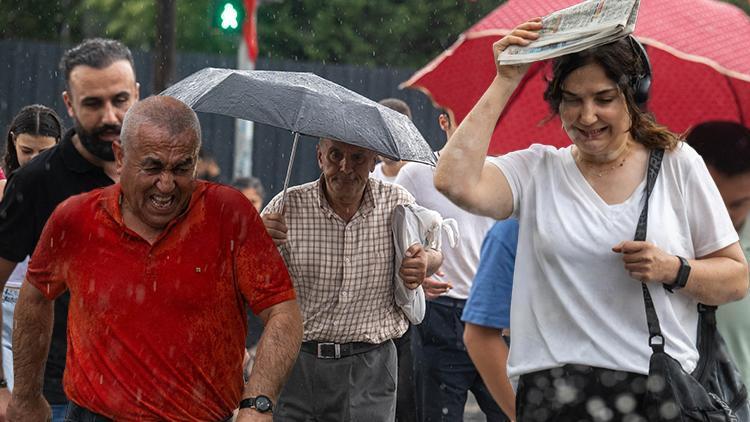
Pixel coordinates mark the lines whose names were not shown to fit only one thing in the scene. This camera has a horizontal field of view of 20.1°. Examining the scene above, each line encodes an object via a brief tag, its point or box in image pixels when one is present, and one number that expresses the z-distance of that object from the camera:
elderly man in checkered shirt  9.67
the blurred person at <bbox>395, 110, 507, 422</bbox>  12.15
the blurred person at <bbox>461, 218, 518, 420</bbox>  8.38
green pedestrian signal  25.11
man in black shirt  8.88
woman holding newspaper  6.47
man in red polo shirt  7.14
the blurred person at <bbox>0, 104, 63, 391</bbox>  12.29
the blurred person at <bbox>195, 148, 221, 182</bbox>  22.68
